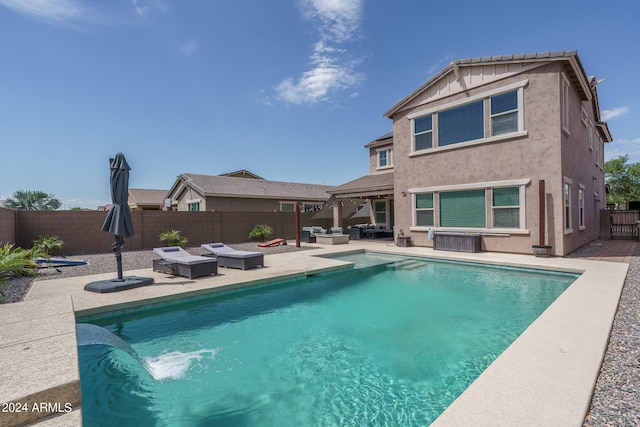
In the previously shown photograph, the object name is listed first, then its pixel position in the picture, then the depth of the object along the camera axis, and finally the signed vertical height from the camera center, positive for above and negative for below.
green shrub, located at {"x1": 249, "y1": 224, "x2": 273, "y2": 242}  19.66 -1.19
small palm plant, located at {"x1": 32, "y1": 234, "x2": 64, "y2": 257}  12.95 -1.16
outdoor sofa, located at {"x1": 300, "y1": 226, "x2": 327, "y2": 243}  18.69 -1.23
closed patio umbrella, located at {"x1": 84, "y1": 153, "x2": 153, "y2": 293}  7.38 +0.09
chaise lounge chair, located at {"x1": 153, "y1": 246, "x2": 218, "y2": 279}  8.47 -1.47
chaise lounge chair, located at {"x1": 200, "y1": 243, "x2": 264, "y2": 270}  9.79 -1.50
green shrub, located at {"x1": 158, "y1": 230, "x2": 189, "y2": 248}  16.17 -1.29
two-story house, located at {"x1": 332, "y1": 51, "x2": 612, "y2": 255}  11.42 +2.65
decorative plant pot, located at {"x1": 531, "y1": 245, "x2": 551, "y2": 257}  11.20 -1.50
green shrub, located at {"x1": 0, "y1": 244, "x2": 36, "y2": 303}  6.21 -0.99
